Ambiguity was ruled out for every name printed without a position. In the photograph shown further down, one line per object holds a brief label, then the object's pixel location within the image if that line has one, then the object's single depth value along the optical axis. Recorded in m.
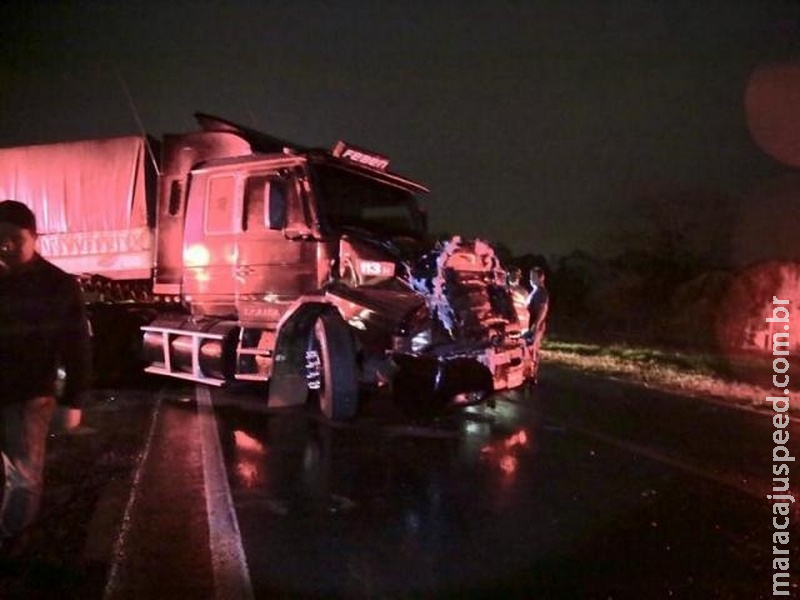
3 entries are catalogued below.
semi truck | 8.03
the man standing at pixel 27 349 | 4.22
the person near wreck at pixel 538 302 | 11.19
